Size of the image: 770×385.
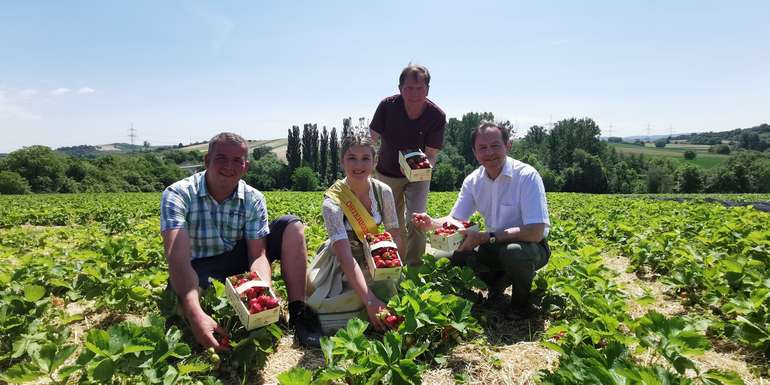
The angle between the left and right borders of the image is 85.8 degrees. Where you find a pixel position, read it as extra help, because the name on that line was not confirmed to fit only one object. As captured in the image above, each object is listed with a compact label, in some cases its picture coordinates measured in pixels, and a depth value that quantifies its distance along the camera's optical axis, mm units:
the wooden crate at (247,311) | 2289
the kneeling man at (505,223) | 3217
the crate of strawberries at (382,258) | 2748
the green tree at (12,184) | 41909
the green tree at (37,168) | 46812
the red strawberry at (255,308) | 2287
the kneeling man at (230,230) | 2779
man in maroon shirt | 4078
